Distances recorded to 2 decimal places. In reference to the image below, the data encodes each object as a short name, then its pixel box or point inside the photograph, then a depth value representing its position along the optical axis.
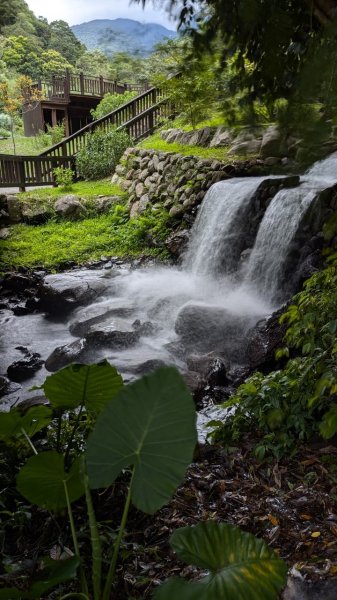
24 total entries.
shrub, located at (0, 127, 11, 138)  18.98
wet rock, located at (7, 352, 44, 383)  5.43
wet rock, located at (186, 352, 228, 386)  4.79
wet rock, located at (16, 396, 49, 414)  4.00
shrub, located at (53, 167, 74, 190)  12.51
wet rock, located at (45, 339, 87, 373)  5.59
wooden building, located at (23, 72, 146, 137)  14.84
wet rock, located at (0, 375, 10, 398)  5.02
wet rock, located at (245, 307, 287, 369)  4.83
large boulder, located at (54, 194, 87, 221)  11.22
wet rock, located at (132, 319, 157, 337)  6.22
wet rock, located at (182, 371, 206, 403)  4.46
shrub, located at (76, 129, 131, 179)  13.05
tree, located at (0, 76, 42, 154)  15.72
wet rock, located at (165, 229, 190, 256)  8.98
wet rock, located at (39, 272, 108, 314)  7.61
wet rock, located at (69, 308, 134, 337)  6.57
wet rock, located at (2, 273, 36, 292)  8.33
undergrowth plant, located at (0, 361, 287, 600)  1.15
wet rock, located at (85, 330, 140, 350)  5.88
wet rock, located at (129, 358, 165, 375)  5.02
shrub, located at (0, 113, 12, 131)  17.84
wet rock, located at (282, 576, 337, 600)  1.61
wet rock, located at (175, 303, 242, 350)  5.75
